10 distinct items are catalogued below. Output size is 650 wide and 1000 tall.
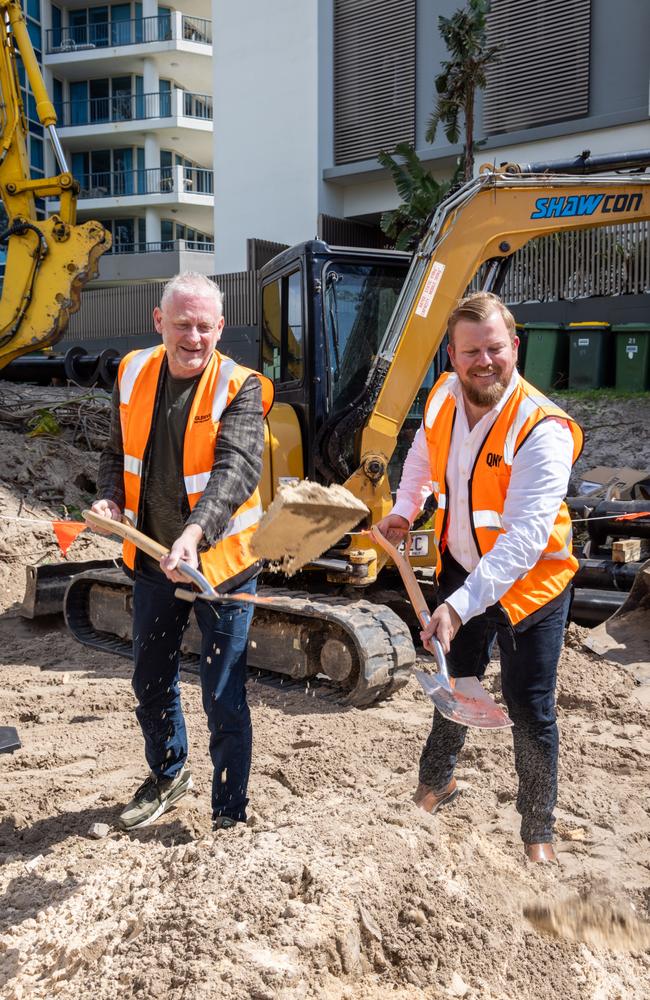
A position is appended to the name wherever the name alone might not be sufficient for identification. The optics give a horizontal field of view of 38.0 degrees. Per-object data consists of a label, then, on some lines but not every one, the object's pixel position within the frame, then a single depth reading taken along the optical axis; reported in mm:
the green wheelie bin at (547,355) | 14695
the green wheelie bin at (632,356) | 13992
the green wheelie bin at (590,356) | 14336
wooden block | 7211
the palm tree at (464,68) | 16453
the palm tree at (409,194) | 17094
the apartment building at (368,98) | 16922
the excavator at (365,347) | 5961
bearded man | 2916
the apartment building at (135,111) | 36250
